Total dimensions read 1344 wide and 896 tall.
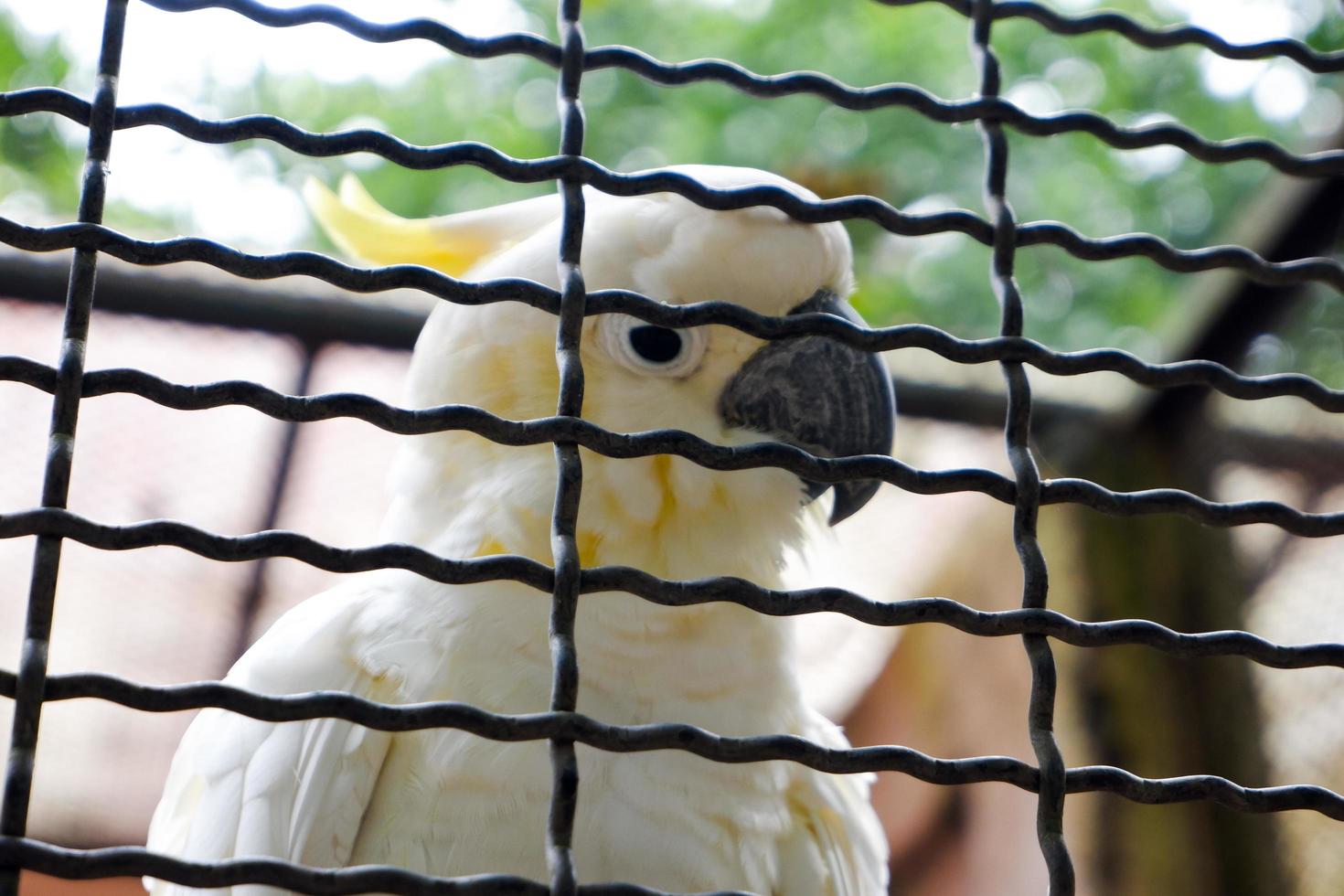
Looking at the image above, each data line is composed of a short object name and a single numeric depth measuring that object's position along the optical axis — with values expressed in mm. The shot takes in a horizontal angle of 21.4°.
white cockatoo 635
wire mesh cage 530
